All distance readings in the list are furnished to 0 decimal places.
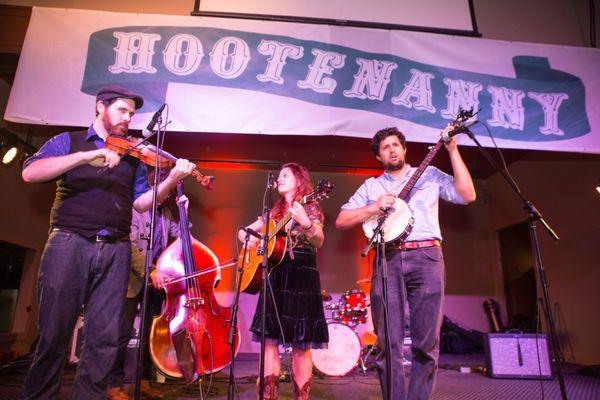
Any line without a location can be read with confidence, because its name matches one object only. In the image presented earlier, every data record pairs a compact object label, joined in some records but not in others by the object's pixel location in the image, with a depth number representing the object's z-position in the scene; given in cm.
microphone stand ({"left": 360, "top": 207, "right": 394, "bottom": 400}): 228
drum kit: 494
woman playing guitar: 288
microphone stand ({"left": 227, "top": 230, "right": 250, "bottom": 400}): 267
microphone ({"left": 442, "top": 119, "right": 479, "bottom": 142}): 261
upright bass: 313
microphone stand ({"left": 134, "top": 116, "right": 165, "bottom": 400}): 184
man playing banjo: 254
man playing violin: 212
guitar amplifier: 470
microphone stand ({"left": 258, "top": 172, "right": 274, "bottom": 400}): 237
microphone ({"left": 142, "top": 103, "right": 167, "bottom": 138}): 238
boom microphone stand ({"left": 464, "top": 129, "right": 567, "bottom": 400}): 257
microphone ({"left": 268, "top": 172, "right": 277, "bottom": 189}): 283
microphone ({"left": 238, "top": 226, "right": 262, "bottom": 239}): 272
